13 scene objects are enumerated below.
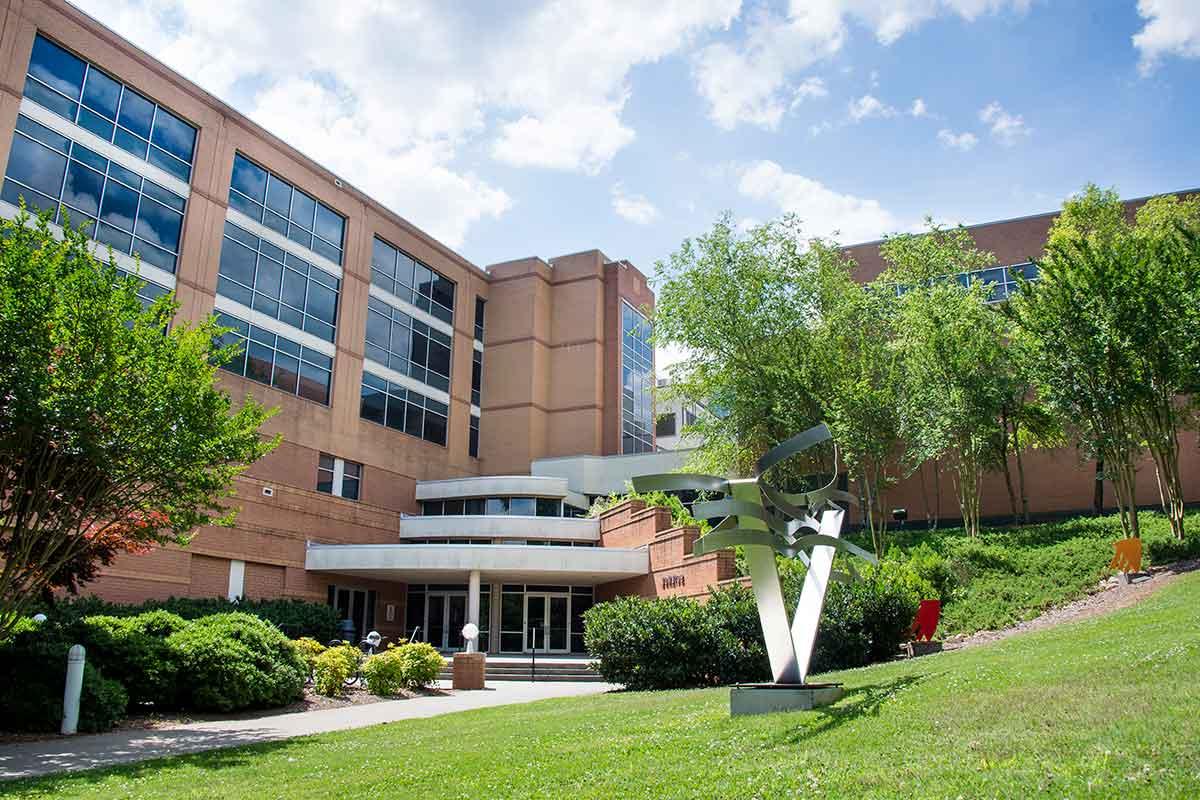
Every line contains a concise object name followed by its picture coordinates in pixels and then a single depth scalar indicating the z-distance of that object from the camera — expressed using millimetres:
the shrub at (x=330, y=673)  16828
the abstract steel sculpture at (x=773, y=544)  9695
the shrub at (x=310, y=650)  17641
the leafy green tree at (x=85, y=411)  11492
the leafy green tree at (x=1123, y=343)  19375
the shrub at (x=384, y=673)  17906
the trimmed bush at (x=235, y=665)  14164
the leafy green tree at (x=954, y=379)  25609
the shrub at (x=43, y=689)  12062
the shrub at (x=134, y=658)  13492
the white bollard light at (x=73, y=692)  12023
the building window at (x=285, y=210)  31578
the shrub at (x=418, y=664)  18686
